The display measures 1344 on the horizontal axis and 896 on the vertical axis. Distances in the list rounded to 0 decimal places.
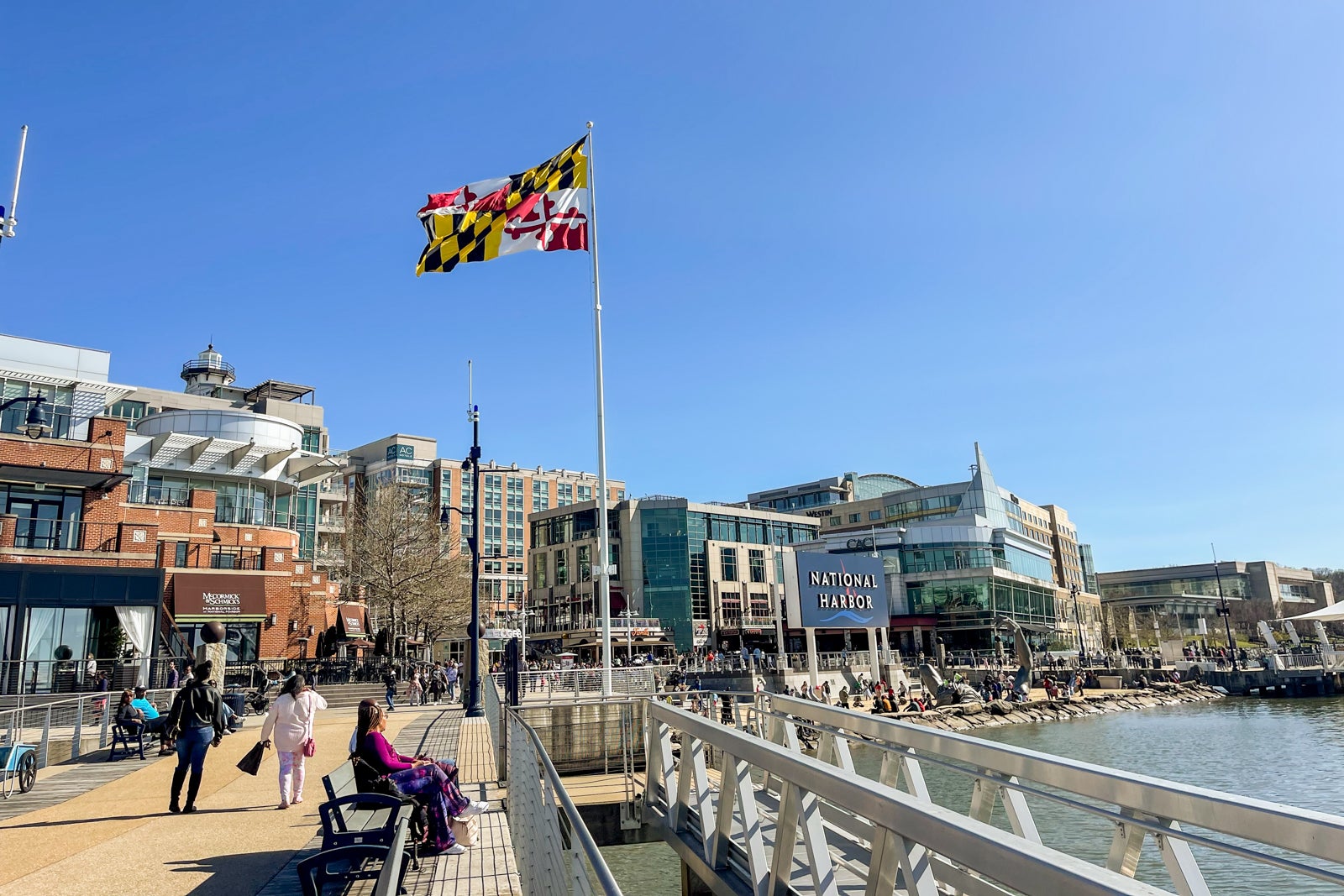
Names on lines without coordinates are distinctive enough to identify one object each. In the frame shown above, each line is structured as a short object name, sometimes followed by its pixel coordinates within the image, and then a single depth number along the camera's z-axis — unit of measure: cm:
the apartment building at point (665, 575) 8738
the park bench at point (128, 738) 1650
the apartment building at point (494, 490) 10938
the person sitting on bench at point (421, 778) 766
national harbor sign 4606
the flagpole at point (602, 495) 1700
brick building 2895
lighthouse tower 8288
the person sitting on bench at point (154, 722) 1655
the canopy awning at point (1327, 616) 5262
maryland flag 1856
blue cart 1223
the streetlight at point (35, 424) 2166
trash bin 2202
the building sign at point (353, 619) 4231
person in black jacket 991
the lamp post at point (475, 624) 2503
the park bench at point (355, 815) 631
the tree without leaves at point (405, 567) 4709
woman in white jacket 1023
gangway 333
